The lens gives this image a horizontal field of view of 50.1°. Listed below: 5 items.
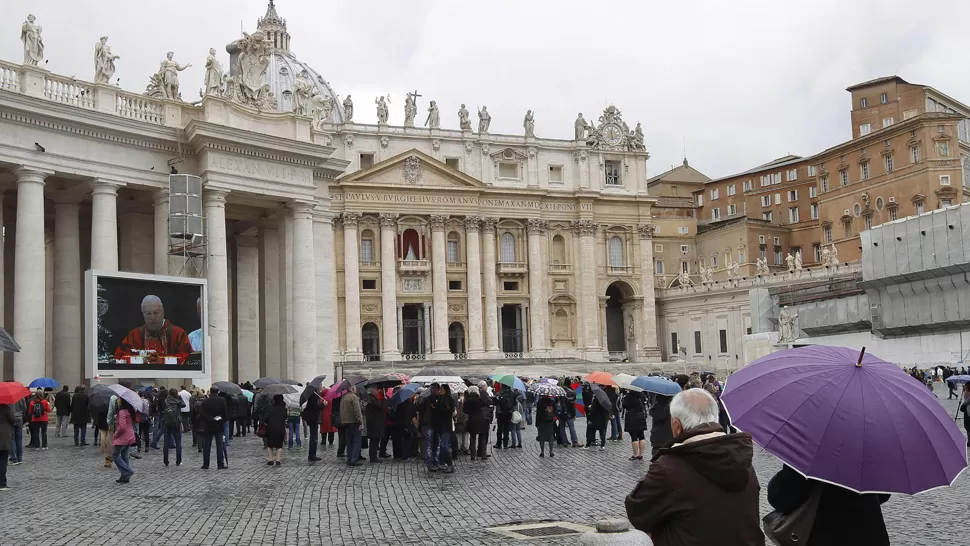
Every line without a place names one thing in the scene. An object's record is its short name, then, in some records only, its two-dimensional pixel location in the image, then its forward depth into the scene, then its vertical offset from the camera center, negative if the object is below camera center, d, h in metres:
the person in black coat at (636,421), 17.39 -1.39
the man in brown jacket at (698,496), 4.48 -0.69
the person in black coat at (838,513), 4.71 -0.83
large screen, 24.28 +0.76
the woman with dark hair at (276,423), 16.72 -1.15
